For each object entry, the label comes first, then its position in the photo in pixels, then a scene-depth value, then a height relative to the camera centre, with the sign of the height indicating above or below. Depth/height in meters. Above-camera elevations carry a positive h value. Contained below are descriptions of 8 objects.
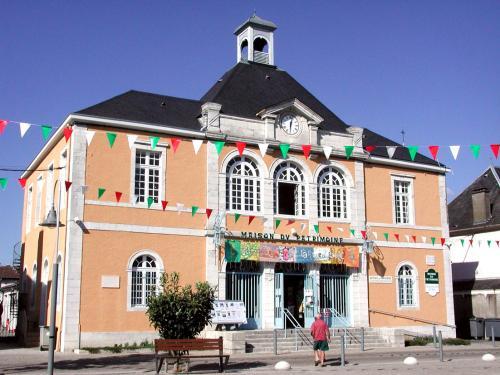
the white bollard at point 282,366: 15.01 -1.25
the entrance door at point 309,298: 24.34 +0.39
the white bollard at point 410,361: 16.19 -1.25
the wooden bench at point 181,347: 14.50 -0.78
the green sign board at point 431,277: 27.11 +1.23
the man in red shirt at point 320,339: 16.67 -0.74
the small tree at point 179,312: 15.07 -0.04
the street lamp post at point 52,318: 12.74 -0.14
